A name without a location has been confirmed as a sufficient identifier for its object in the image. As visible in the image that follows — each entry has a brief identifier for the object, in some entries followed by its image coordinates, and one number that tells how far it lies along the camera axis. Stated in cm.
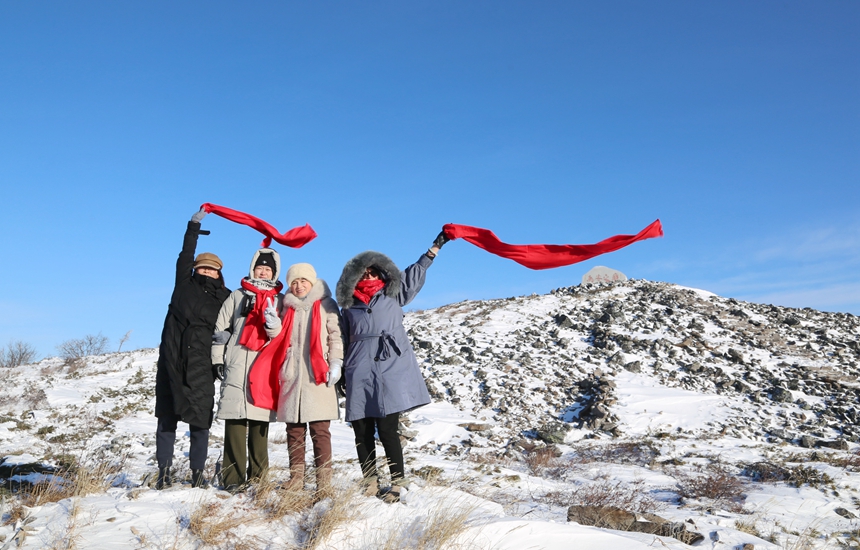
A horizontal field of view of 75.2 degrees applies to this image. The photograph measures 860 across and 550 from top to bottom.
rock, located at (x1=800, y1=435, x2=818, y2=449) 962
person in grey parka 403
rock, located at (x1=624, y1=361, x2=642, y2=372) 1368
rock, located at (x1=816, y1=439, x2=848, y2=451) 925
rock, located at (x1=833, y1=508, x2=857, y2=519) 544
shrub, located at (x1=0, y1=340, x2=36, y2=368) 3309
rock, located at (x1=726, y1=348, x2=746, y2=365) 1422
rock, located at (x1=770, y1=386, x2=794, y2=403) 1210
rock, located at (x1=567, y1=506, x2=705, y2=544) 435
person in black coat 425
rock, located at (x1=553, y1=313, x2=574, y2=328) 1688
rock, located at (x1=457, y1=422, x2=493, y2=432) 1059
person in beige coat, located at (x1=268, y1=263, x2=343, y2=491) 408
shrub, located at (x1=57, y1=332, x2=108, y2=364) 3280
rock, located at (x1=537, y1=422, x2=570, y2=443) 1001
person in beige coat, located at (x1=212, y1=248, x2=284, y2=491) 415
